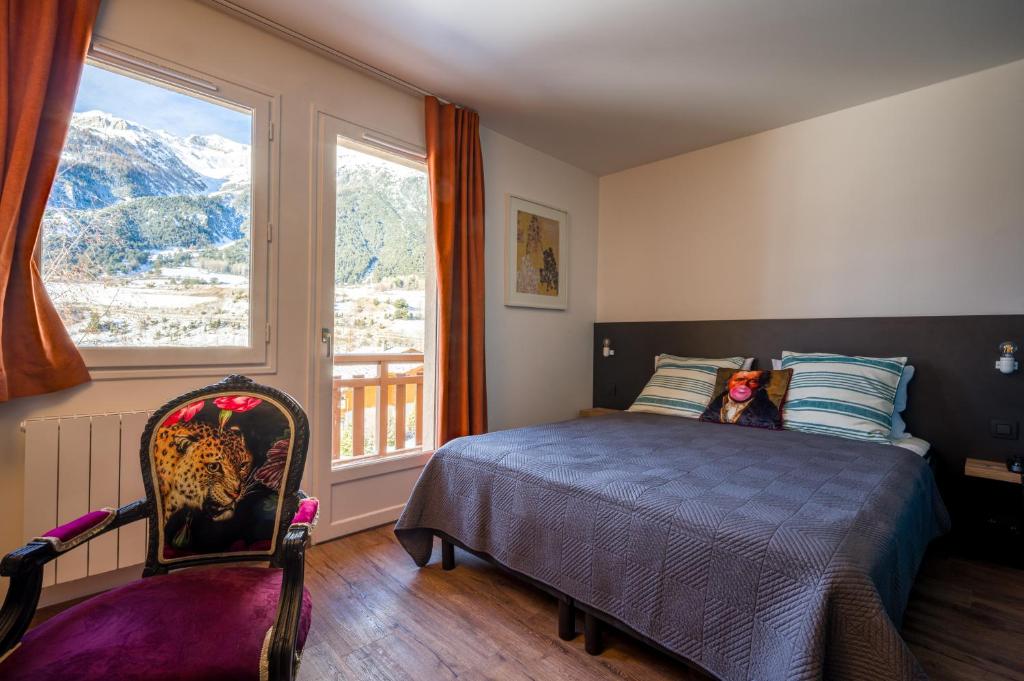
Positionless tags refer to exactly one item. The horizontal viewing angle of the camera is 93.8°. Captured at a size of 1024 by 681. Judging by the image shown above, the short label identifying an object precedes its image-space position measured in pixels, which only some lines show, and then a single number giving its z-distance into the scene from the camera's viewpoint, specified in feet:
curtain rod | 7.17
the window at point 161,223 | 6.28
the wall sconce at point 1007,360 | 7.88
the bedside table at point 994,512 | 7.73
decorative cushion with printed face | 9.10
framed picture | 11.71
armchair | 3.24
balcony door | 8.48
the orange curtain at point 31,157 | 5.45
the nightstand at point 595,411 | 12.83
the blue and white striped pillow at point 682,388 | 10.36
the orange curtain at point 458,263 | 9.65
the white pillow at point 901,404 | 8.56
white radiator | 5.71
